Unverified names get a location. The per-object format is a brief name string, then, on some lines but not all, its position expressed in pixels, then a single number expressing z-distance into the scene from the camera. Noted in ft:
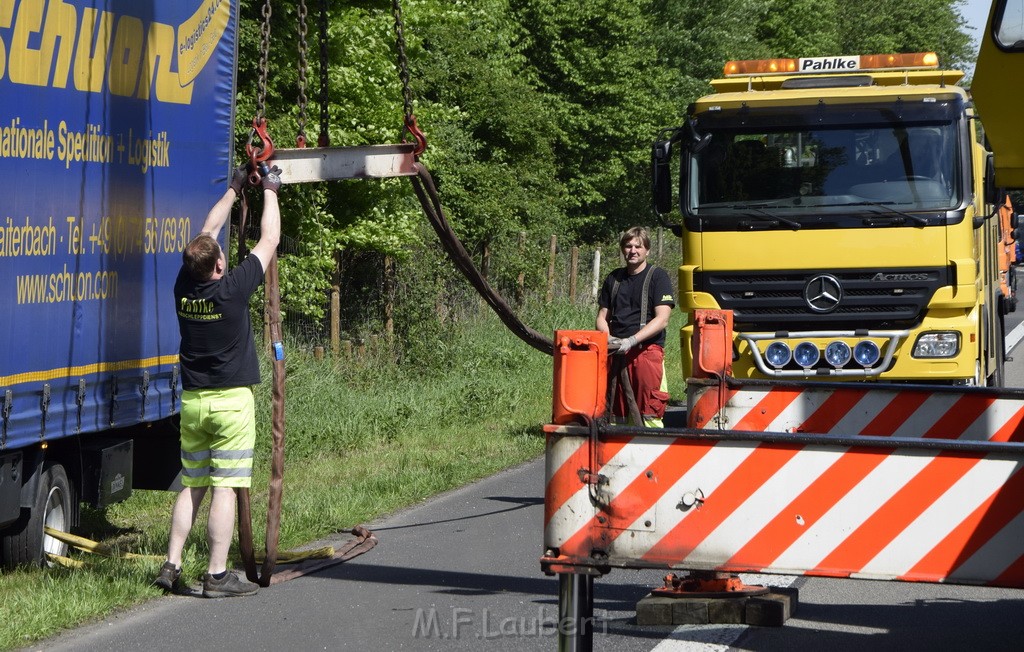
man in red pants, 59.53
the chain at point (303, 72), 43.32
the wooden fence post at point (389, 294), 117.15
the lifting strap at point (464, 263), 41.42
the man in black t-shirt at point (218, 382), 44.19
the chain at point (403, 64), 41.65
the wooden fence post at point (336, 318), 111.04
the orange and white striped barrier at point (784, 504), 27.35
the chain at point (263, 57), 41.70
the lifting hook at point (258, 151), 42.31
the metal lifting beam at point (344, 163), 43.35
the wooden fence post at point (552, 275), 149.78
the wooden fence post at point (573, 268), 154.34
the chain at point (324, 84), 44.11
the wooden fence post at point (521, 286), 145.52
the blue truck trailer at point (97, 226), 44.42
